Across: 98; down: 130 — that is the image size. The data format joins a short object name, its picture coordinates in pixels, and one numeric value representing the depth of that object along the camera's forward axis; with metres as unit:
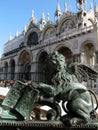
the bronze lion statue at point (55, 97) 1.57
